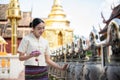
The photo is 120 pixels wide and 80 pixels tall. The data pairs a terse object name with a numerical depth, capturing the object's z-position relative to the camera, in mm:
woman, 4051
